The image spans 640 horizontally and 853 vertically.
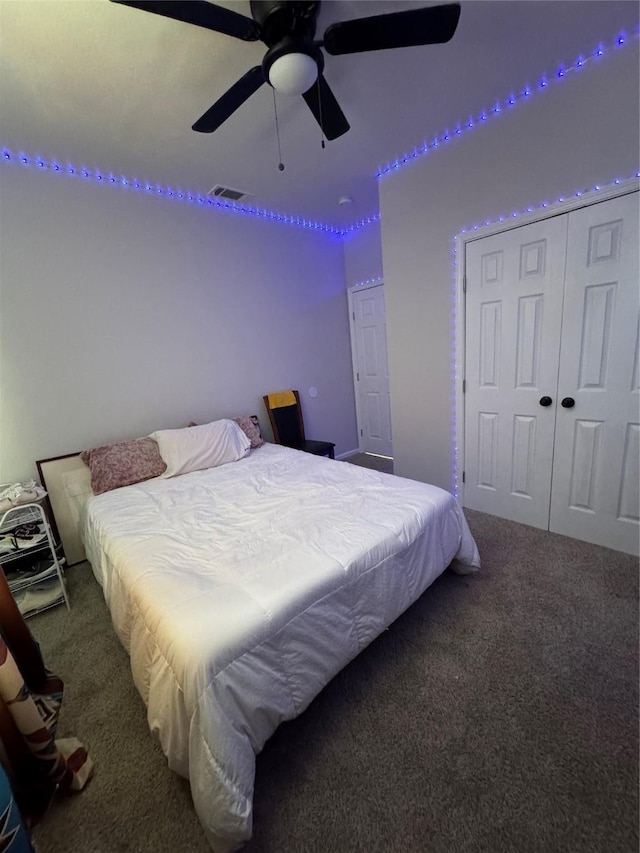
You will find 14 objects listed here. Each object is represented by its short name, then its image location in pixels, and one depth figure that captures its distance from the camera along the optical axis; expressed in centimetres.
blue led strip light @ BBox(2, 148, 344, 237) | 229
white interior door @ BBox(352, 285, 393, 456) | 402
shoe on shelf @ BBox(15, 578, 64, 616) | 199
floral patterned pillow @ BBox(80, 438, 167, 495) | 238
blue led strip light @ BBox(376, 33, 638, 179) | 185
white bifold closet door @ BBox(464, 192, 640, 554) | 198
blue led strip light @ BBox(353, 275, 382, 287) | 390
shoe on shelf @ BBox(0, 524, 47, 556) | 194
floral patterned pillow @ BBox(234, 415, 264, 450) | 312
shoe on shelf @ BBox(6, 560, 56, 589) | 202
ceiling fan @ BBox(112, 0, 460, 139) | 125
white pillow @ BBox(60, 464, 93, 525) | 244
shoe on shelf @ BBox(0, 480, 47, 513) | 197
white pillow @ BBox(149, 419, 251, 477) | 259
